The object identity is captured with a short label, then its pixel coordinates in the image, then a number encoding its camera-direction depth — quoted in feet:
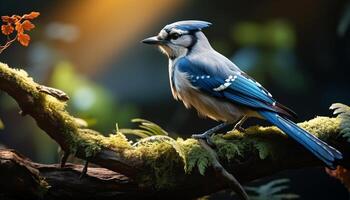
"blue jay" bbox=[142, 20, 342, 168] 12.13
